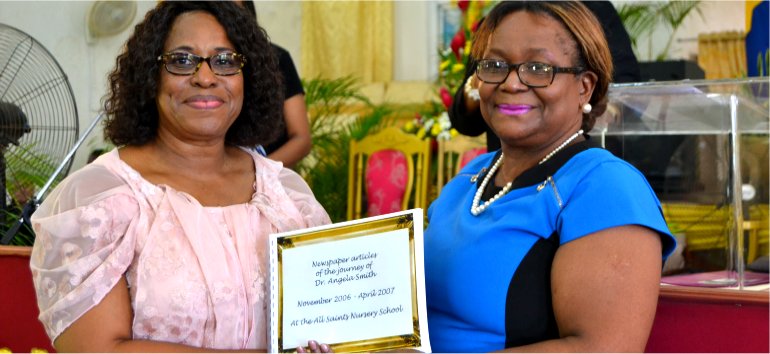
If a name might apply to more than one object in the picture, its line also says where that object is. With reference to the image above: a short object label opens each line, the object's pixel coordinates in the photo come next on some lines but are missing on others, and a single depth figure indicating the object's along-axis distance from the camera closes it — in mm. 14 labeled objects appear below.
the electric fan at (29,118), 3609
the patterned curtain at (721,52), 7527
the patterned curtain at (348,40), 8562
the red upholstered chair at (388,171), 6742
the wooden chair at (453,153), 6465
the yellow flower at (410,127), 6906
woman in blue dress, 1746
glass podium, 3178
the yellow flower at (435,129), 6594
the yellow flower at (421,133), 6738
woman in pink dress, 2021
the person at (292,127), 4164
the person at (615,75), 3191
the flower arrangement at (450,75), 6008
